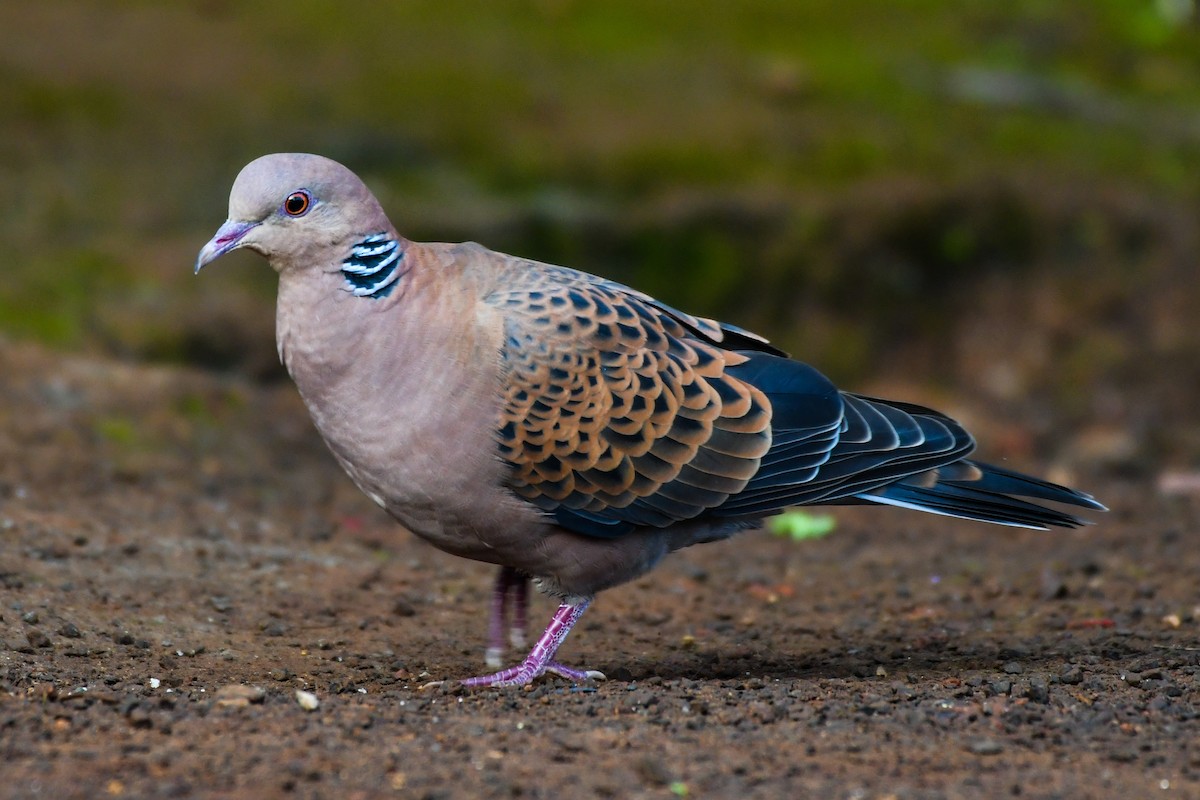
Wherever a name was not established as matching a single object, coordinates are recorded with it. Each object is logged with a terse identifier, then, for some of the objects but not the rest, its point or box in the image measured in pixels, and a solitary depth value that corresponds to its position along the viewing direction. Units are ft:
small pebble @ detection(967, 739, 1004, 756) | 22.02
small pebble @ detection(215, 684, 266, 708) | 24.00
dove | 27.48
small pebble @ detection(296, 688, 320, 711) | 24.02
